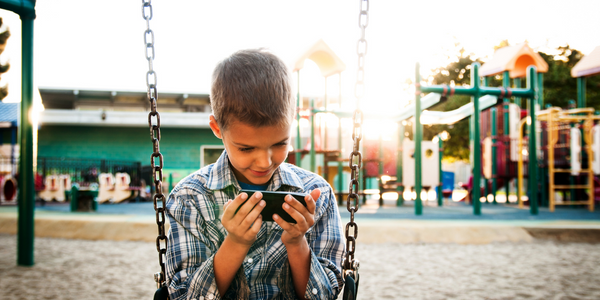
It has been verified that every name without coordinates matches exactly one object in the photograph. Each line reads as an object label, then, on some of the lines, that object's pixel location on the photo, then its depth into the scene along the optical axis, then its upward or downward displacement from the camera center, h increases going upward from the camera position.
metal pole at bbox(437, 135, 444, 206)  8.38 -0.11
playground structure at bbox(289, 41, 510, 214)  7.23 +0.33
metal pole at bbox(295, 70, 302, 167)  7.18 +0.32
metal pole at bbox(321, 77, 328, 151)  7.29 +0.67
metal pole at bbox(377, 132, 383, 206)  8.47 +0.08
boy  1.26 -0.17
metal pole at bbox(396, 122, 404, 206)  8.48 -0.27
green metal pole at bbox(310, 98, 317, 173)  6.89 +0.33
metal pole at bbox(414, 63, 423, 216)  5.67 +0.30
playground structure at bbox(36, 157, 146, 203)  9.66 -0.53
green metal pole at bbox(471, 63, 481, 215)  5.74 +0.27
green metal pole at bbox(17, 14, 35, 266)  3.47 +0.19
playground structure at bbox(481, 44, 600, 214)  7.23 +0.43
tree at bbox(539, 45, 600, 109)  15.68 +2.77
